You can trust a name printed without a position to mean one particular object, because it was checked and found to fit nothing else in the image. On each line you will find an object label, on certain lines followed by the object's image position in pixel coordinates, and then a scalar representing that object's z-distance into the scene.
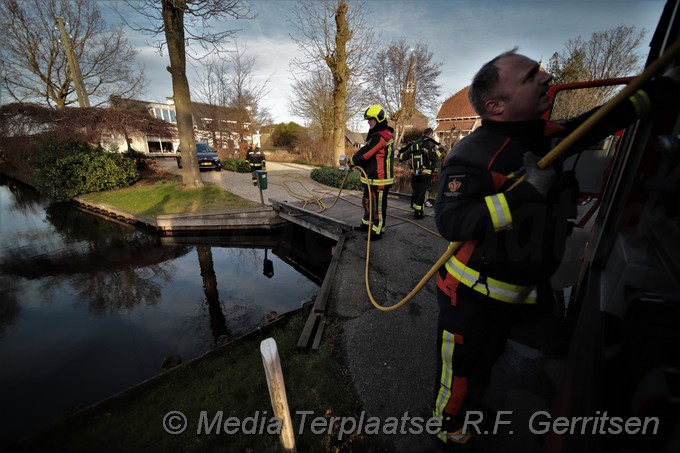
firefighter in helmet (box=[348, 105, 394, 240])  4.46
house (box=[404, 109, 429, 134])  27.12
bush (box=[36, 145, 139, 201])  11.84
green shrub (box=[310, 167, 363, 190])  11.65
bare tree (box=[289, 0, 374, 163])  14.21
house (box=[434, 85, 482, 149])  32.66
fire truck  0.74
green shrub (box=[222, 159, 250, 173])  17.06
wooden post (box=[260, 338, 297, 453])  1.53
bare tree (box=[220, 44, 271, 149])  25.05
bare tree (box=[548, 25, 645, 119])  18.98
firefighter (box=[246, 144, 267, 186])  12.84
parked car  16.36
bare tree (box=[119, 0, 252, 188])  9.55
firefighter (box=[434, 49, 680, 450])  1.31
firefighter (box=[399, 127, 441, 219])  6.07
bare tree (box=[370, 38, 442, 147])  24.77
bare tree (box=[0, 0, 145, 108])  17.53
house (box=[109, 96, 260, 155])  25.50
